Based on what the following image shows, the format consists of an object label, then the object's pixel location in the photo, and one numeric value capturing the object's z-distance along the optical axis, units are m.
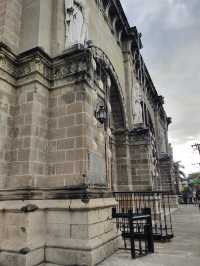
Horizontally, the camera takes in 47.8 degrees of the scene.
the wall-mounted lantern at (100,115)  6.05
